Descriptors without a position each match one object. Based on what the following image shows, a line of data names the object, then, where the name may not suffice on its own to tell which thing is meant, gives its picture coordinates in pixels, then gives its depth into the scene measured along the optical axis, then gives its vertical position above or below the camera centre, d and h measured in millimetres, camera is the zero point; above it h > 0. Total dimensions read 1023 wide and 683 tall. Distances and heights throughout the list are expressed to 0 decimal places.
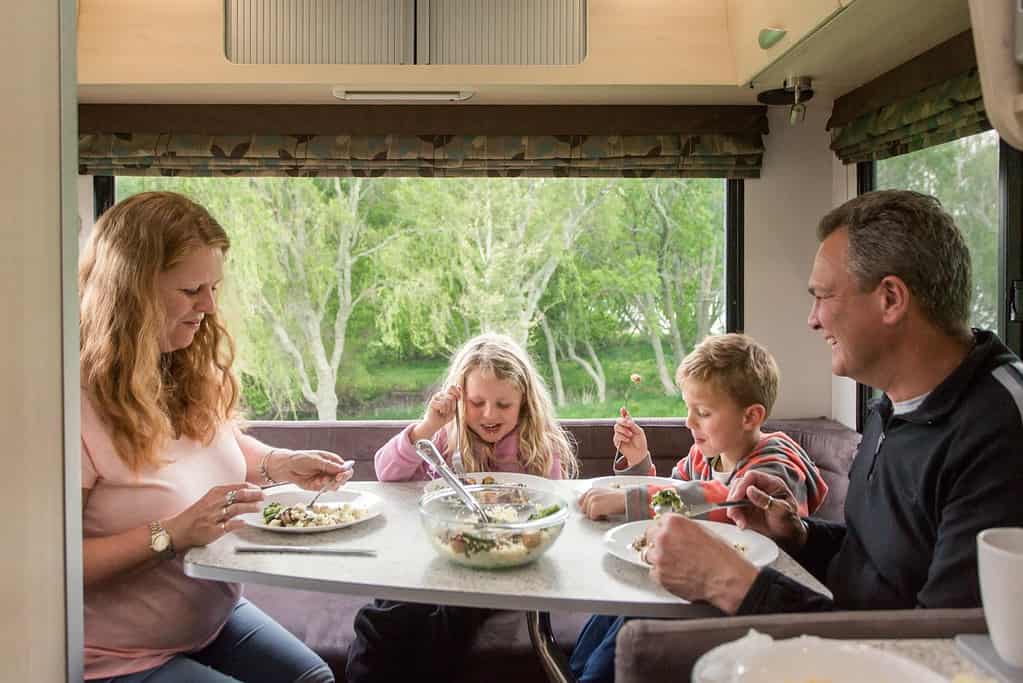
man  1327 -191
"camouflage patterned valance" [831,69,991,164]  2402 +652
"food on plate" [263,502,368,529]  1766 -372
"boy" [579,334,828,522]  2207 -202
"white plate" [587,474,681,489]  2080 -352
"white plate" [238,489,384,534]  1940 -369
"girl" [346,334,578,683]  2156 -325
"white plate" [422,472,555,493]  2090 -355
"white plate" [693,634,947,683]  839 -323
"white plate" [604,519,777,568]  1523 -380
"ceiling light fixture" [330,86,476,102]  3018 +831
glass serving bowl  1485 -347
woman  1614 -260
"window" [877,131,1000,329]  2479 +400
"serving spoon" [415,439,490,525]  1714 -307
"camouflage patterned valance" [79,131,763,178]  3391 +700
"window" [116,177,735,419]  3564 +218
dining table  1376 -406
